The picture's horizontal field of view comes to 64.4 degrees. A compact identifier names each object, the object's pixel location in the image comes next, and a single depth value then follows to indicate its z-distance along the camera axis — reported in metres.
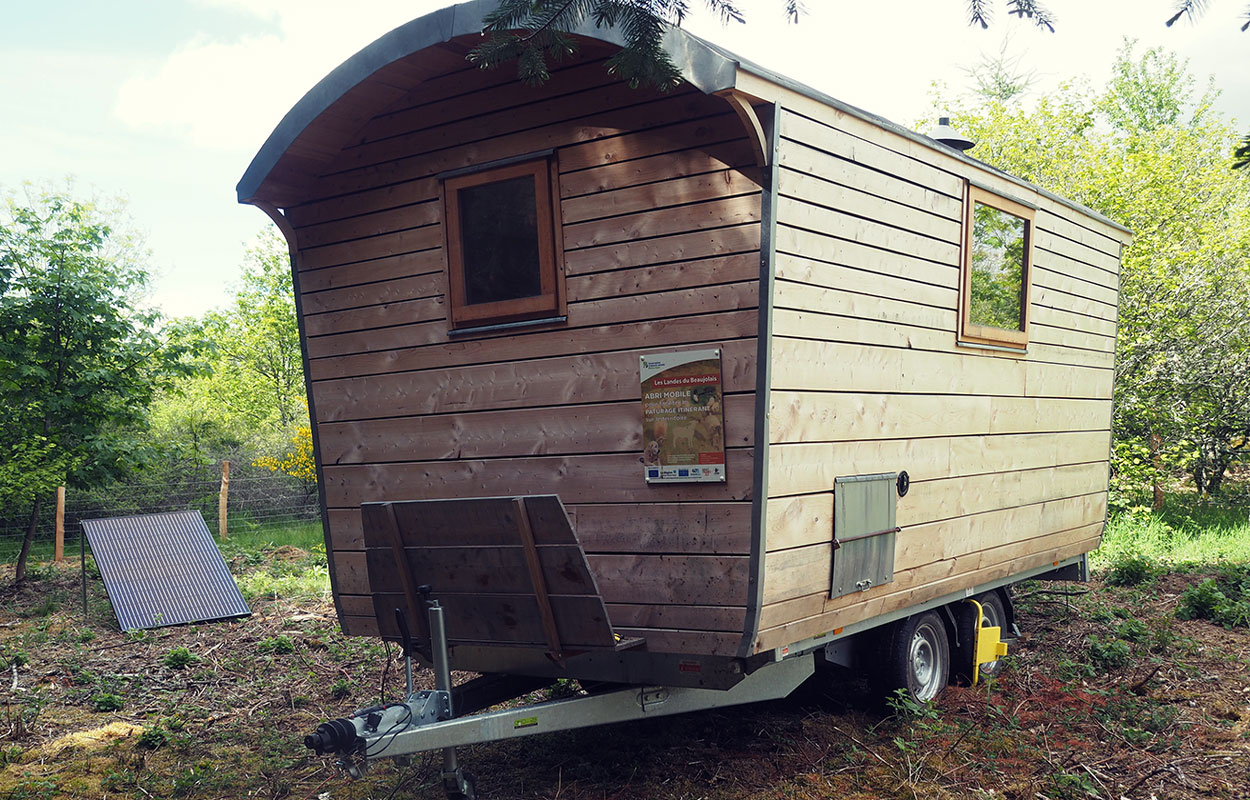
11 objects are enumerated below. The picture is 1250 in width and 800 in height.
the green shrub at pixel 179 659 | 7.80
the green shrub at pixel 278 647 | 8.20
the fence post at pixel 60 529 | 13.18
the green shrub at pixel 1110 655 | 7.02
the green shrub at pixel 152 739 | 5.93
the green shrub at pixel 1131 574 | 10.27
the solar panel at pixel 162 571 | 9.31
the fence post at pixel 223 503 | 16.50
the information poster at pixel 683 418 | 4.45
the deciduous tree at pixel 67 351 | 11.77
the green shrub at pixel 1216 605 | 8.25
